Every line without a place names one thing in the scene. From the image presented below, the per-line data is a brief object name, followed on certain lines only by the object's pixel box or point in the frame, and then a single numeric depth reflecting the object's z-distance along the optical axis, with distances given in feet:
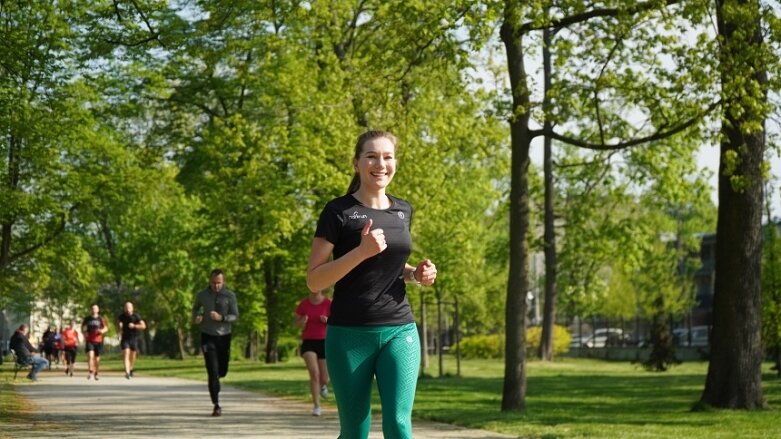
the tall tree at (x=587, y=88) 56.03
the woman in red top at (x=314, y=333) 58.90
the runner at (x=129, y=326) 102.99
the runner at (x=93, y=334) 108.37
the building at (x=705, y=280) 342.85
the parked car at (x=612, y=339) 224.70
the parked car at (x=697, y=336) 239.09
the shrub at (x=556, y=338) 187.32
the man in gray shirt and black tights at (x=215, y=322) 57.31
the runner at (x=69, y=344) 125.81
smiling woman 22.35
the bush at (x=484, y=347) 199.21
